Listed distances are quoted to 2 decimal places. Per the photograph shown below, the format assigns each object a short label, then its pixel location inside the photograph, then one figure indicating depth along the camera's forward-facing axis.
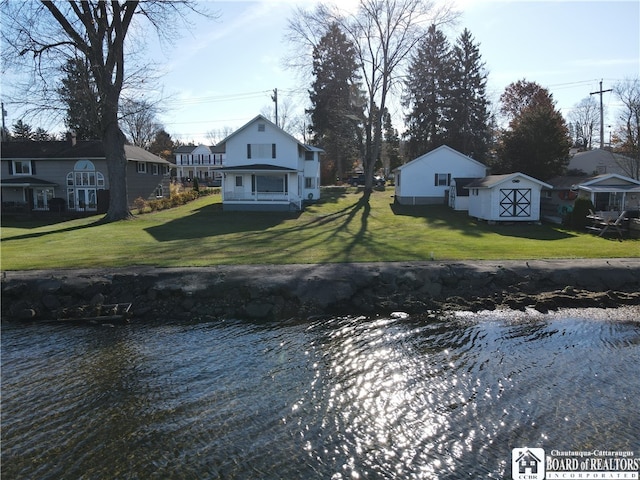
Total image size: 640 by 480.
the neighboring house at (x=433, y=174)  39.00
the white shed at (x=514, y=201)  29.64
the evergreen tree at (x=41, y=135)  64.88
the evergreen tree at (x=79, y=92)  25.94
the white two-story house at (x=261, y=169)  36.78
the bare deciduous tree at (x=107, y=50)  26.27
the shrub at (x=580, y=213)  27.05
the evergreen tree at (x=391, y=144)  71.19
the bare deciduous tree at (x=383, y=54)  42.28
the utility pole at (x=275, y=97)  53.78
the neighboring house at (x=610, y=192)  27.91
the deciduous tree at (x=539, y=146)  36.88
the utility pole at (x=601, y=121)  47.62
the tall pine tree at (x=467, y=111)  55.66
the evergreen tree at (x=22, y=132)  65.88
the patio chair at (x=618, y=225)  24.12
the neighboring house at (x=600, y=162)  38.69
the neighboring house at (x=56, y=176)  40.47
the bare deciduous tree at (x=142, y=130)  69.24
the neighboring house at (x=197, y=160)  84.44
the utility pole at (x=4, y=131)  61.01
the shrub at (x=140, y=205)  36.58
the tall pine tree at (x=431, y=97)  55.73
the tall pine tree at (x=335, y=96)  50.66
